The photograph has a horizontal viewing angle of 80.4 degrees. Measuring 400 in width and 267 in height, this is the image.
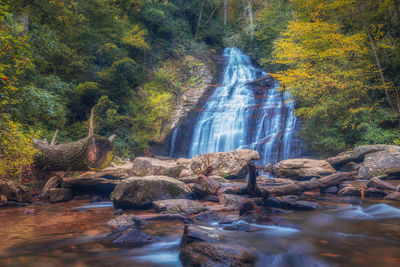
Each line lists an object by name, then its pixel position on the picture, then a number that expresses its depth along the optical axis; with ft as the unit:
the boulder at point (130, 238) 10.46
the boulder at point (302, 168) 29.14
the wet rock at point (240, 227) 12.13
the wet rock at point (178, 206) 15.37
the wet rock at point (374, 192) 18.86
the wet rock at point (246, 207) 14.79
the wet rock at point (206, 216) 13.98
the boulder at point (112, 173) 23.51
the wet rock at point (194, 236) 9.50
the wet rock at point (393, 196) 17.31
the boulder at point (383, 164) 25.54
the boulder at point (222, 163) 31.78
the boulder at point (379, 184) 19.21
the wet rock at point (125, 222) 12.21
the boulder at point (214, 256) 7.77
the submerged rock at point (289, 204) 16.28
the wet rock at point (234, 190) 18.29
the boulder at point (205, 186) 19.40
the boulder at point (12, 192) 19.26
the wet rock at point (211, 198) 18.73
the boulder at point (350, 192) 19.62
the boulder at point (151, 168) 25.29
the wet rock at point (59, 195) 20.72
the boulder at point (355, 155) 31.23
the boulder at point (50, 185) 21.97
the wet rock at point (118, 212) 16.07
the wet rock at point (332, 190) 20.98
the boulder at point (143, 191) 17.04
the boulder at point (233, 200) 15.93
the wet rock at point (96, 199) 20.85
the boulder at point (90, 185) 22.12
